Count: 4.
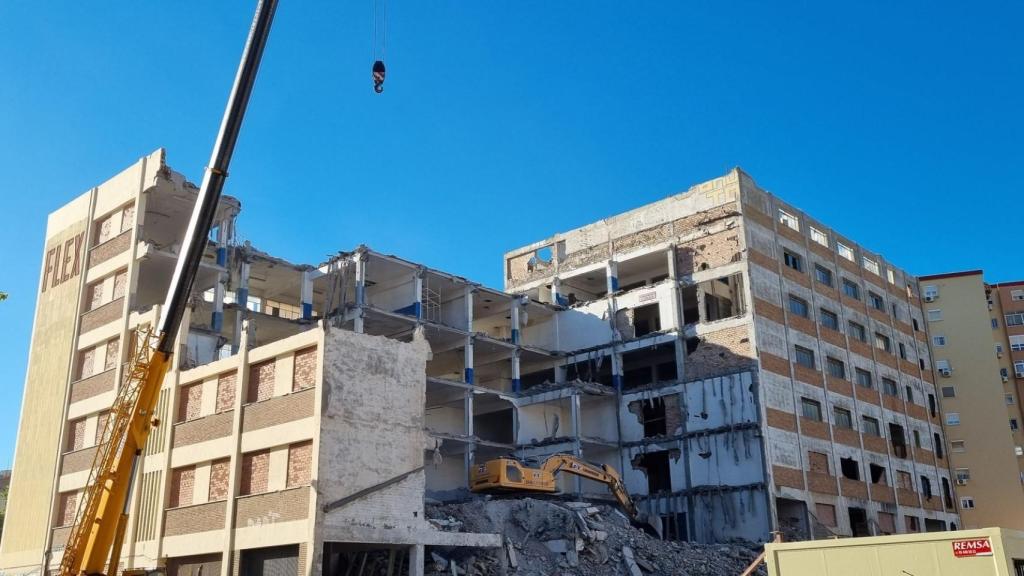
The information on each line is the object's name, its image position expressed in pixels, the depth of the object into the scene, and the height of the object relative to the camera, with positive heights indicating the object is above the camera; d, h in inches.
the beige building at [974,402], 2566.4 +543.5
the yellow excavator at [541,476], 1414.9 +203.5
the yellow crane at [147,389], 832.9 +213.1
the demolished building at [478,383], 1128.8 +406.2
